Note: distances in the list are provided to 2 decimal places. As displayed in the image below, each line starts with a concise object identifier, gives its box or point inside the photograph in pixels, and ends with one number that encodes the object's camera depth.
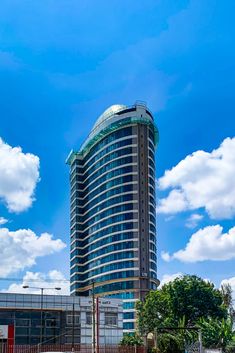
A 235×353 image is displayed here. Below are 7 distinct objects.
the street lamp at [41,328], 64.16
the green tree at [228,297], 90.69
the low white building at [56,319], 64.25
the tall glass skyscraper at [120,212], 116.81
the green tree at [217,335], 55.31
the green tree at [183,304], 80.56
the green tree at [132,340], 73.69
